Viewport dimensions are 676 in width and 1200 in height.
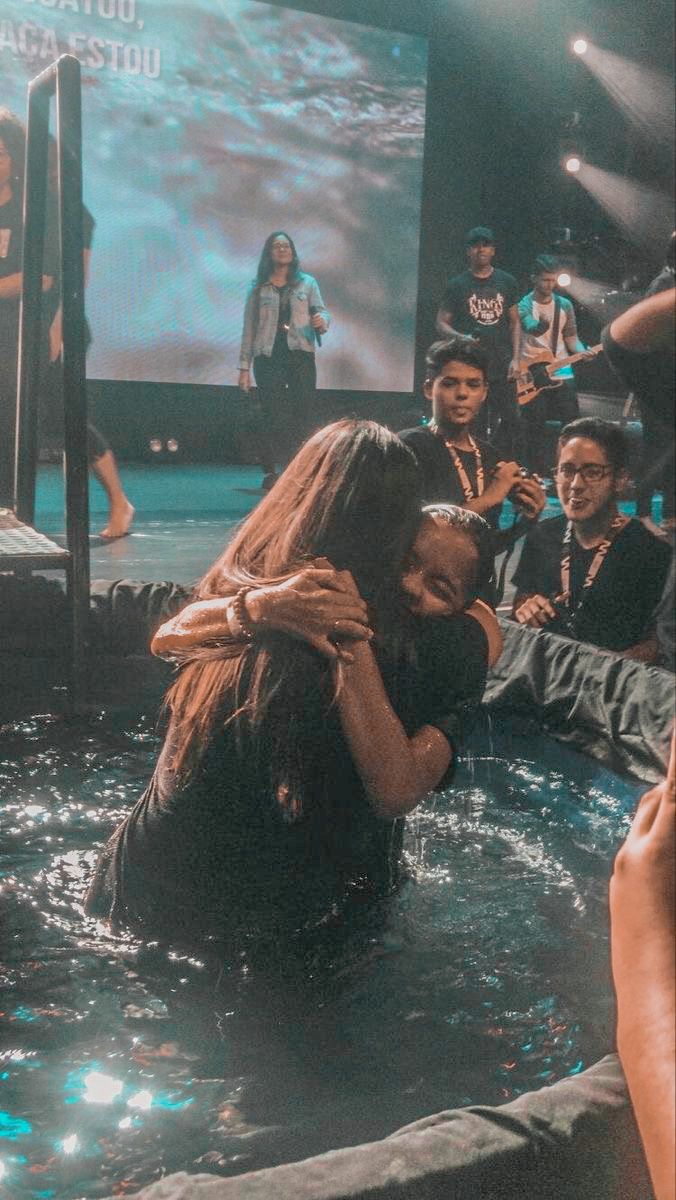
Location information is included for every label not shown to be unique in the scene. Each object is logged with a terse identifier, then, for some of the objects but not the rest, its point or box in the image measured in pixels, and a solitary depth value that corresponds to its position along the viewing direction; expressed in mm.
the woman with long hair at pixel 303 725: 1896
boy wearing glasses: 4031
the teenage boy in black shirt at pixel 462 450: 4203
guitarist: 9562
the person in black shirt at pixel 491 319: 9102
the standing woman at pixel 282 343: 9477
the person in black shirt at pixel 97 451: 5323
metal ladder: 3777
